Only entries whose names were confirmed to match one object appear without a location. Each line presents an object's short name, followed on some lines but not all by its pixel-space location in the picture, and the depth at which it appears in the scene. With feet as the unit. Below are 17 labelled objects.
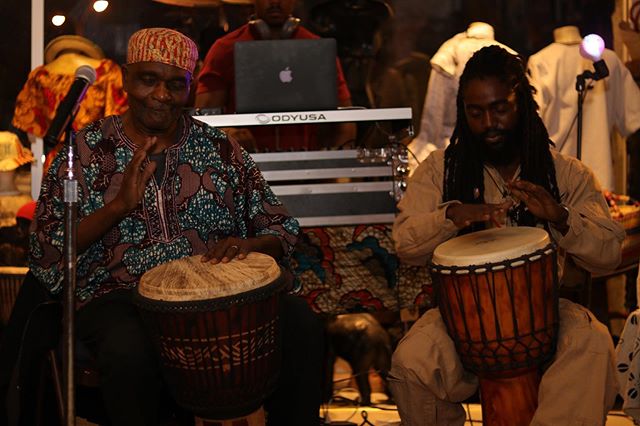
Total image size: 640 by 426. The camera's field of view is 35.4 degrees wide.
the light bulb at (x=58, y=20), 21.18
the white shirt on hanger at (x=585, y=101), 19.21
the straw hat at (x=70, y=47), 20.52
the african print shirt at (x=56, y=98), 19.26
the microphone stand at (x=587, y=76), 15.43
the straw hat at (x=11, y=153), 20.07
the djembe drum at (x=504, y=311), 10.10
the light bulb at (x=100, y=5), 21.62
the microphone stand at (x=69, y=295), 9.00
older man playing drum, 10.27
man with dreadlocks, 10.36
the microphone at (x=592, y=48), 16.88
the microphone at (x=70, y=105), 10.04
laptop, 13.66
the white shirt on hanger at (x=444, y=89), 19.45
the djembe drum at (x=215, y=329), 9.46
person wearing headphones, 16.29
